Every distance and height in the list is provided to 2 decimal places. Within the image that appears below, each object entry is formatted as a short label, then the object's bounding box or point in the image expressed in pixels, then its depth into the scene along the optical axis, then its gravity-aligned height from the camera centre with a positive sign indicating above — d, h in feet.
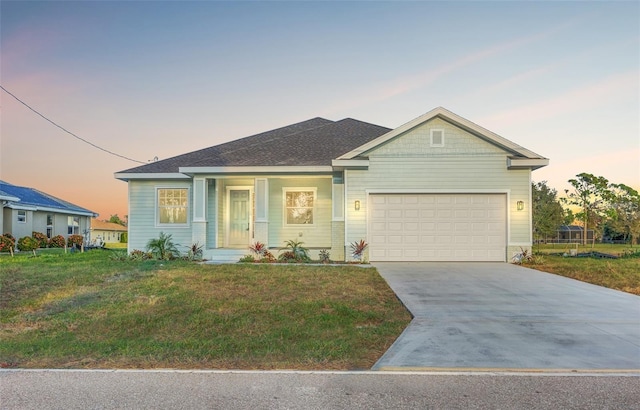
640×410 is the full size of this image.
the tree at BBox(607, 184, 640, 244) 99.69 +2.44
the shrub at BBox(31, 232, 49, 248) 75.77 -4.49
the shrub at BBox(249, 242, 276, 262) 45.55 -4.14
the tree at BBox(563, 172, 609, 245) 95.76 +5.50
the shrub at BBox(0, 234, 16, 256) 62.46 -4.63
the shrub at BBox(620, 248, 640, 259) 52.44 -4.97
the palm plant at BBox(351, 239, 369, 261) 43.11 -3.51
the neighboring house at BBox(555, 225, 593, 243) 136.03 -5.73
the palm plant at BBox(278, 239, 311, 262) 44.60 -4.30
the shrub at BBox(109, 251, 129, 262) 46.95 -4.97
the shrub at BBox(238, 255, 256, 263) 44.30 -4.85
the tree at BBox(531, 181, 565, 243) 87.10 +0.44
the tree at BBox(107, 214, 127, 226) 221.58 -2.05
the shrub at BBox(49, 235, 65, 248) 81.35 -5.56
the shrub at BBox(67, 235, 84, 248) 83.04 -5.27
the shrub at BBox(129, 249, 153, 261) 46.96 -4.79
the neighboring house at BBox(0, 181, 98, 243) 70.59 +0.17
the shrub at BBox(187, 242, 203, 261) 46.37 -4.28
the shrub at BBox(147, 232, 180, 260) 47.62 -3.97
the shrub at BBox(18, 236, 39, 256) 66.44 -4.89
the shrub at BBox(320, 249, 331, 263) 44.85 -4.37
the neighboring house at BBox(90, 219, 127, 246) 140.56 -5.68
